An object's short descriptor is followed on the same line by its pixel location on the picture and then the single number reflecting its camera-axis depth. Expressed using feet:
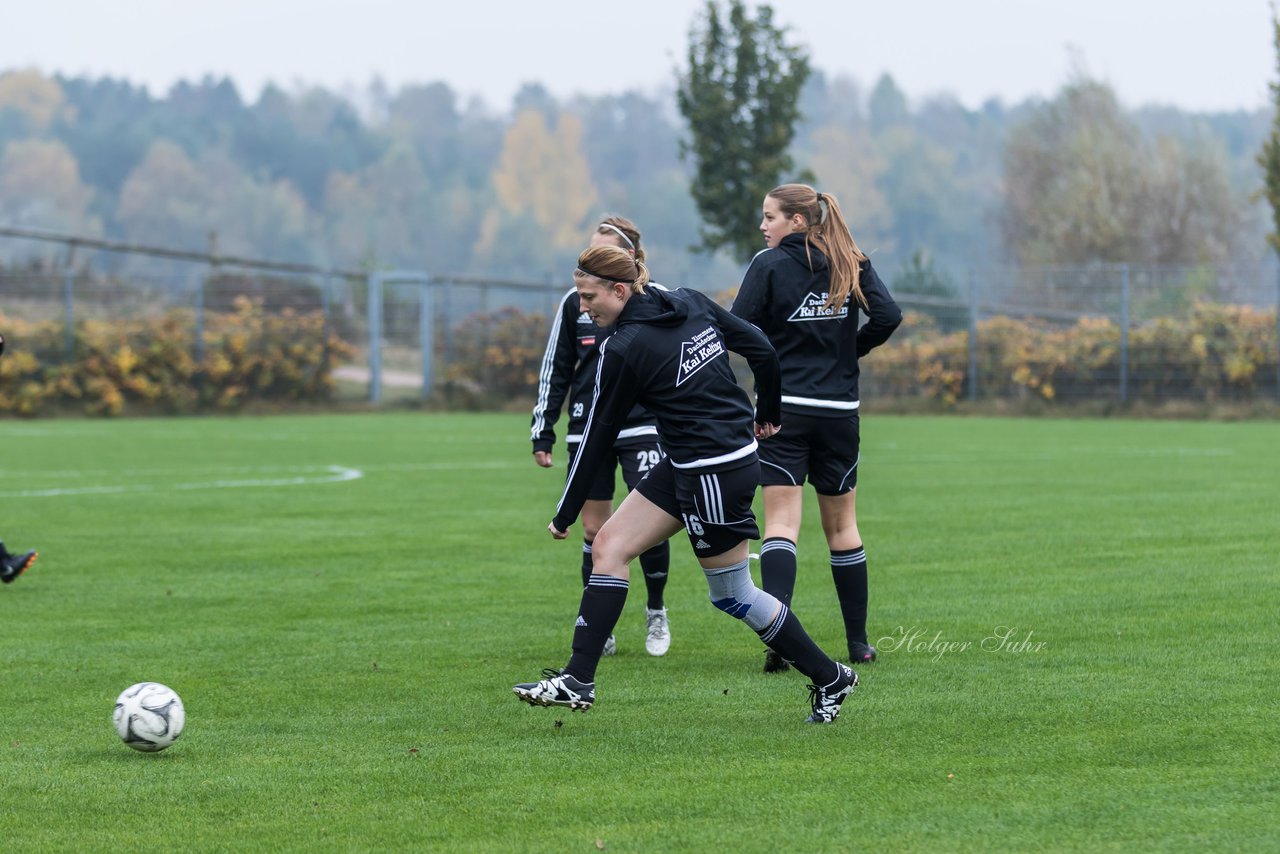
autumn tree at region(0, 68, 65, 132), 563.07
